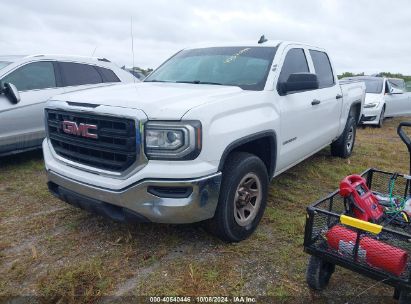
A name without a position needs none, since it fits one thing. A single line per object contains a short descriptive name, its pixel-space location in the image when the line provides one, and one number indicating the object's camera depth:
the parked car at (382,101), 10.74
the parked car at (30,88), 5.27
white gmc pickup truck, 2.74
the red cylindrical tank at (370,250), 2.25
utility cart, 2.27
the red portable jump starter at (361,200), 2.76
